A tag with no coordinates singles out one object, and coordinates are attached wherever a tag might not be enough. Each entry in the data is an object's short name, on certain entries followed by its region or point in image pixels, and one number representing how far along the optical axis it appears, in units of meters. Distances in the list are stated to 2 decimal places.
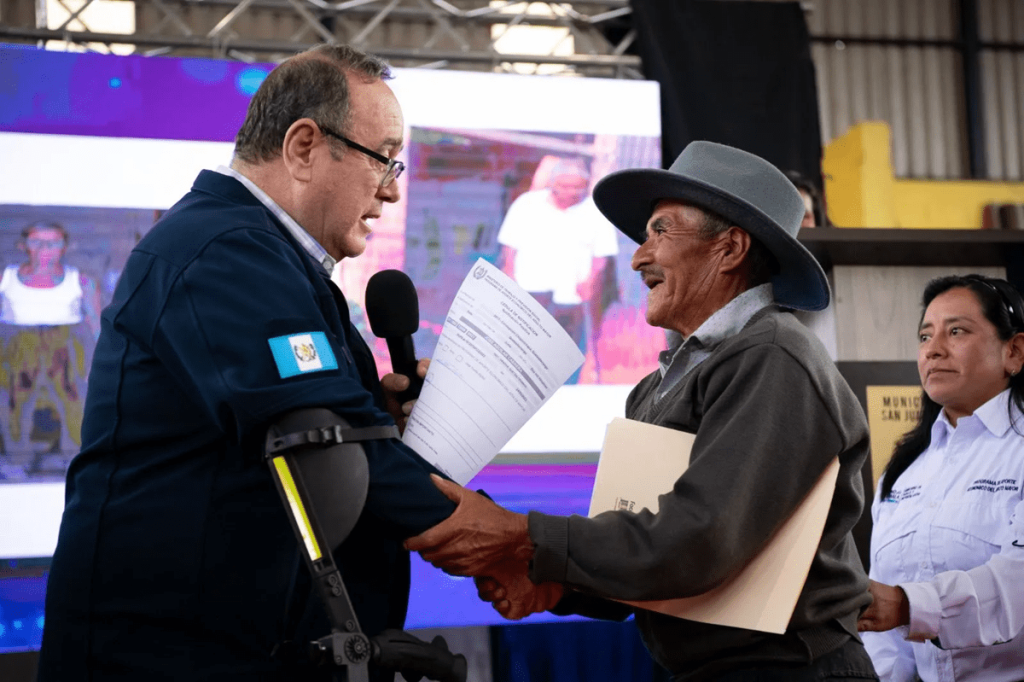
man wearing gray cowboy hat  1.68
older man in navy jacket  1.45
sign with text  3.78
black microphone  2.01
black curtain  5.54
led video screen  4.20
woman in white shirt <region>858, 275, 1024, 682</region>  2.48
